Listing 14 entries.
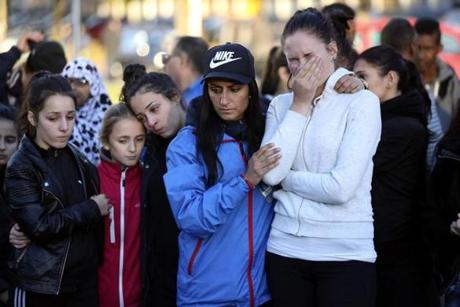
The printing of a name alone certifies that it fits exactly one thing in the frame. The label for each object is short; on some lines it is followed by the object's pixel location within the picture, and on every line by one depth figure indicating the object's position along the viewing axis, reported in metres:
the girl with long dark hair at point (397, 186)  8.39
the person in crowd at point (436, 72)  13.89
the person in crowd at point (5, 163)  9.26
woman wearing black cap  6.98
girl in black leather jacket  8.03
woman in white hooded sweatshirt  6.61
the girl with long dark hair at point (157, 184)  7.87
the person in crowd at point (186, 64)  12.95
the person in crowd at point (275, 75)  12.50
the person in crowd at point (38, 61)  12.35
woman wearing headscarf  10.92
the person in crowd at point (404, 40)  11.41
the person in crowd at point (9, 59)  11.80
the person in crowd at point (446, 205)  7.75
